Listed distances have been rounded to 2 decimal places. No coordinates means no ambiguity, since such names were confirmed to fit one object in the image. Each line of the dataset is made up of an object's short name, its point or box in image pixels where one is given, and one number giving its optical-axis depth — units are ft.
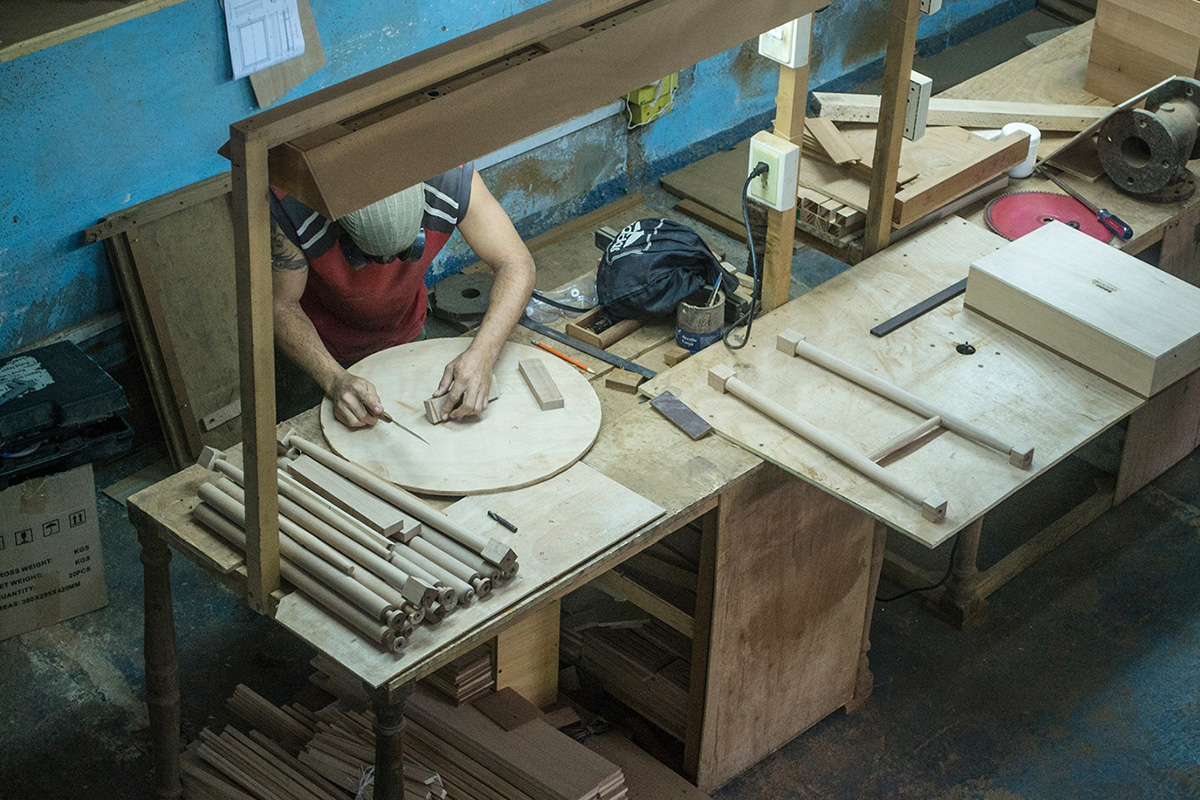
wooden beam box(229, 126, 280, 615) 8.53
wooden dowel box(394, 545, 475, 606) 10.17
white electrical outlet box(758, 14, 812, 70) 12.08
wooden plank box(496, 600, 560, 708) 12.97
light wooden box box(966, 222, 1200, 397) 12.31
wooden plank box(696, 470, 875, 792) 12.55
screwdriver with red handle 14.67
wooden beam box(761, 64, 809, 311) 12.56
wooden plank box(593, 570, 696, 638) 13.23
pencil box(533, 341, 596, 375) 12.90
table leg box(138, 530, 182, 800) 11.55
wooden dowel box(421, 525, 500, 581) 10.38
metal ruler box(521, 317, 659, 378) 12.89
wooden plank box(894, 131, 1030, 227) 14.24
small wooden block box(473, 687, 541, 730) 12.69
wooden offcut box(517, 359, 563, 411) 12.17
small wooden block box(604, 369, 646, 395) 12.63
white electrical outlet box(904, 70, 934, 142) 13.46
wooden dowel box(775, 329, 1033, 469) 11.55
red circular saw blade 14.71
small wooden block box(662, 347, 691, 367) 13.07
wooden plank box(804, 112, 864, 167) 14.82
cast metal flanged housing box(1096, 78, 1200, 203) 14.84
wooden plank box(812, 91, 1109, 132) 15.83
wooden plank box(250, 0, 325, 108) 17.39
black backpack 13.12
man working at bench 12.22
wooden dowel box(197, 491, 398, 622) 9.85
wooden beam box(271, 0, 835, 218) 8.70
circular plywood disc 11.40
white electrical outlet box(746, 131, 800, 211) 12.71
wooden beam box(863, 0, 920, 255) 13.01
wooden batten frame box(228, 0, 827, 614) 8.60
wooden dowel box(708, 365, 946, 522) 11.00
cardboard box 15.10
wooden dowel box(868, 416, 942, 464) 11.62
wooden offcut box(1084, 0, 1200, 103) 16.05
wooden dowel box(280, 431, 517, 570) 10.36
